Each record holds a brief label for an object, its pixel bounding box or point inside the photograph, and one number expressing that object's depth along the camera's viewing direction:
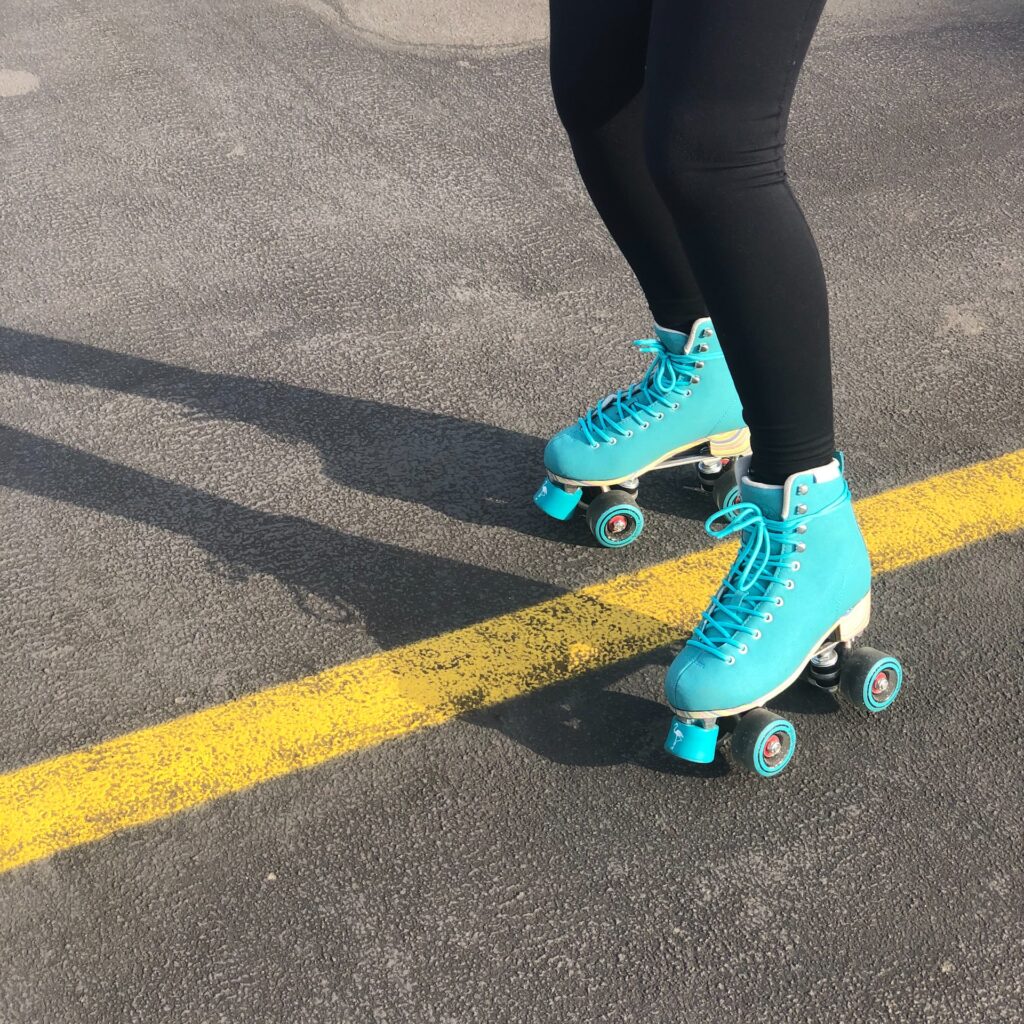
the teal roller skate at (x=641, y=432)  2.72
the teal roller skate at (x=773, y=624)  2.20
